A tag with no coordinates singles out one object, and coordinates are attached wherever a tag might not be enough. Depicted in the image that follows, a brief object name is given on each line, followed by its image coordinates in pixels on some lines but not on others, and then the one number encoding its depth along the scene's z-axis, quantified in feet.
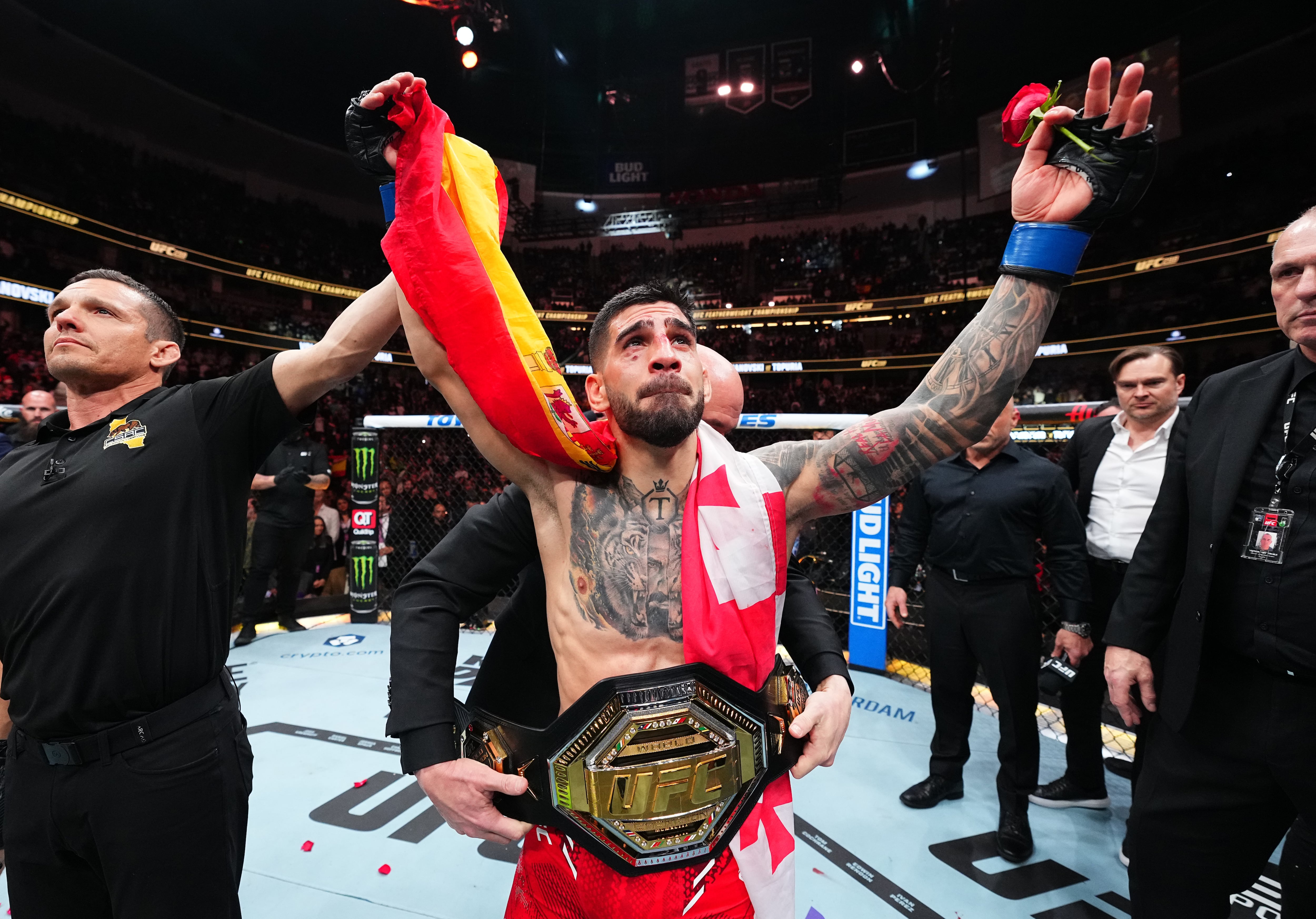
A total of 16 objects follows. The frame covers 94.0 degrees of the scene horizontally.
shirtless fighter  3.47
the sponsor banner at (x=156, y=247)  36.73
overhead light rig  43.21
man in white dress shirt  8.15
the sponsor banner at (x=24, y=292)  34.01
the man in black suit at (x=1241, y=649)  4.10
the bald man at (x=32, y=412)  10.27
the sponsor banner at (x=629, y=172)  65.77
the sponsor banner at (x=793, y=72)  57.16
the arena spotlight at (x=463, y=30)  45.39
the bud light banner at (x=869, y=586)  13.14
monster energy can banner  16.93
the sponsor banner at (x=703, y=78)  59.47
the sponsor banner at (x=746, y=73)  58.59
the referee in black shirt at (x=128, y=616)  4.02
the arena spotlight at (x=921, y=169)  57.11
